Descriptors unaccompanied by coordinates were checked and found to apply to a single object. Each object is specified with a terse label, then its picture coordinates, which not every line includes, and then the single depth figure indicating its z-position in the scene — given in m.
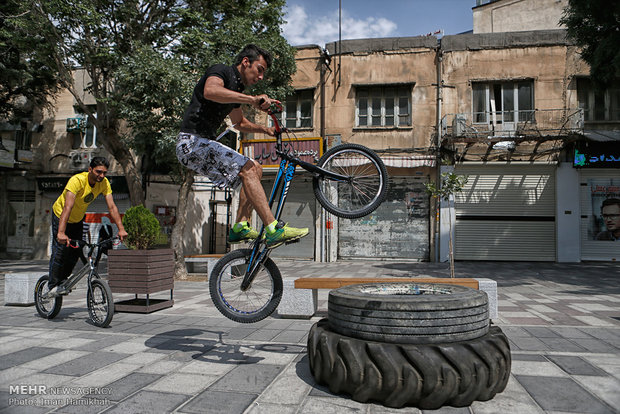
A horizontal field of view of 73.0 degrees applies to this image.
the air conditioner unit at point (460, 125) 16.41
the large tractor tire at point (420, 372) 3.09
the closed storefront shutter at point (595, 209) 16.80
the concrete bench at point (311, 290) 6.03
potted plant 7.04
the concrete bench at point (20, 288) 7.75
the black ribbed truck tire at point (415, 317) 3.34
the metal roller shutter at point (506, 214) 17.22
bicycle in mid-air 3.98
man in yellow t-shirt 5.85
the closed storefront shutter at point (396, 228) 17.53
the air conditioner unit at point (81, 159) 20.59
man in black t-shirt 3.79
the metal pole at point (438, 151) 17.16
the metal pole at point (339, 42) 18.00
